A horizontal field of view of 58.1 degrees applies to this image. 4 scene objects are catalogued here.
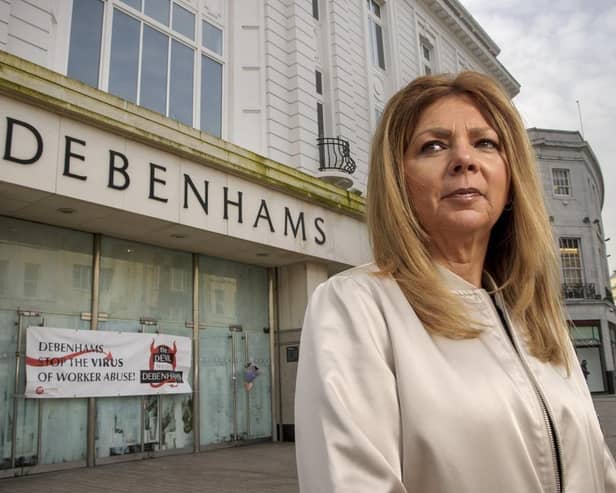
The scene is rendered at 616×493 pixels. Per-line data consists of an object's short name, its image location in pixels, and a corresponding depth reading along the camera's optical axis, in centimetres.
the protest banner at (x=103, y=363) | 805
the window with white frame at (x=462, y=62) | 2014
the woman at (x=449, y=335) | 103
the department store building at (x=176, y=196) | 784
